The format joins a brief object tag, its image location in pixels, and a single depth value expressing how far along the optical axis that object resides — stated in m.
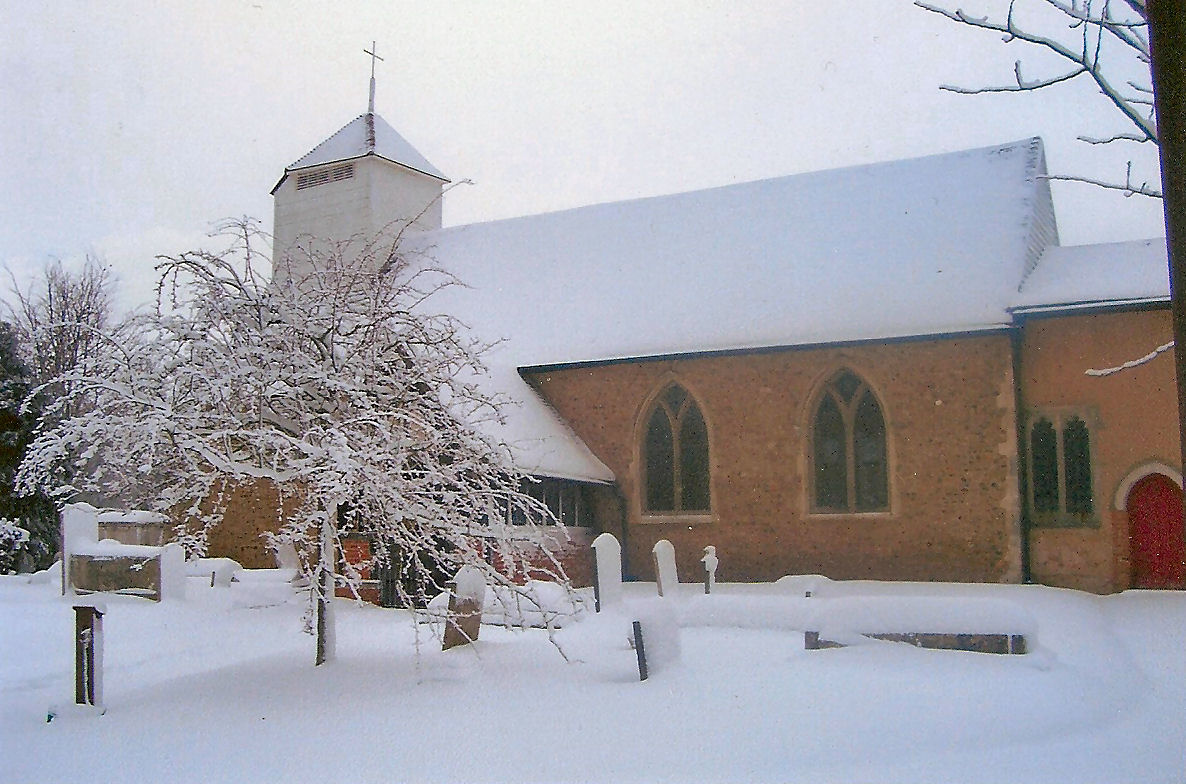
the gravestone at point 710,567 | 14.59
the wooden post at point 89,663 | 7.66
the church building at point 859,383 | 14.36
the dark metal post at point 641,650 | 7.90
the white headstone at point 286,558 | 16.20
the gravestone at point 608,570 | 12.91
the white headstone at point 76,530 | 15.20
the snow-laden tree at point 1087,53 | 6.04
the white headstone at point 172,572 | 14.02
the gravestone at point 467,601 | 8.70
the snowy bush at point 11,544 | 17.51
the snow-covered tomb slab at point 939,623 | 8.57
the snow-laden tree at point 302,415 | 7.71
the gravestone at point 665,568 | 13.89
